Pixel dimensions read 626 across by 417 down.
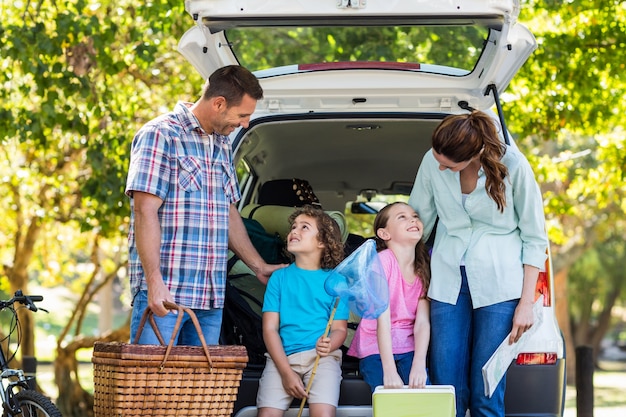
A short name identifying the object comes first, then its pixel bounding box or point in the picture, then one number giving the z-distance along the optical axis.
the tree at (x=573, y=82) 9.13
